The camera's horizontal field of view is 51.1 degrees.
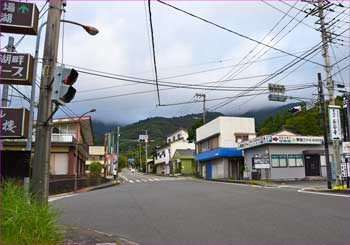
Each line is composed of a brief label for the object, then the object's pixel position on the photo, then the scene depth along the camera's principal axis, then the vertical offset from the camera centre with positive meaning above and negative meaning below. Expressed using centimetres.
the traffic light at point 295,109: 2692 +464
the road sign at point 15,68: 813 +234
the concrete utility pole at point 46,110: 744 +134
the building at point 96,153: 9025 +501
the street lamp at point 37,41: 846 +331
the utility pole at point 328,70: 2267 +632
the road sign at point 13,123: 809 +113
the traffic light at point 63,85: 704 +170
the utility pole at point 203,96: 5047 +1053
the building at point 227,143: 4299 +360
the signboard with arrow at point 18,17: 825 +355
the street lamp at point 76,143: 2914 +269
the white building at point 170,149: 7694 +528
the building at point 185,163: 6769 +188
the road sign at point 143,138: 6634 +651
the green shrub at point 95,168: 4701 +75
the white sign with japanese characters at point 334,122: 2353 +328
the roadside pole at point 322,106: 2294 +419
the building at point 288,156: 3353 +150
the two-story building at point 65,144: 3444 +269
